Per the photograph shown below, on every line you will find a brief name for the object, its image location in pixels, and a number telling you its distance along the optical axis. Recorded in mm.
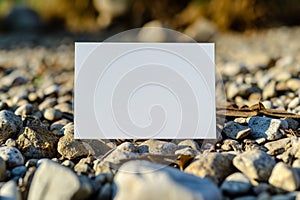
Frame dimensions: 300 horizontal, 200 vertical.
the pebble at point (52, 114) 611
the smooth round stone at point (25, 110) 619
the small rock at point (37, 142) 538
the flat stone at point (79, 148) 536
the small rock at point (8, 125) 551
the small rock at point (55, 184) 468
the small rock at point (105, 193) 473
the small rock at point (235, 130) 549
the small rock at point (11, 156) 516
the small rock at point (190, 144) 539
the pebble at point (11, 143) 541
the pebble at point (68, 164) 517
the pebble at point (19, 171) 510
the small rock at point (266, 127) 550
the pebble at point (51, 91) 707
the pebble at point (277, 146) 530
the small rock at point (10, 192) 464
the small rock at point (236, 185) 477
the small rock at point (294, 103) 639
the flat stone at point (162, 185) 453
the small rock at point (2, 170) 502
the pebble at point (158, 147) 532
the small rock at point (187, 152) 526
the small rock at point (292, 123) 570
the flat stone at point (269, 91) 690
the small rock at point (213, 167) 488
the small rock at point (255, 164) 488
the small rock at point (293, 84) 702
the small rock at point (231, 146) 538
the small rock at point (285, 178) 477
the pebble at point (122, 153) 509
